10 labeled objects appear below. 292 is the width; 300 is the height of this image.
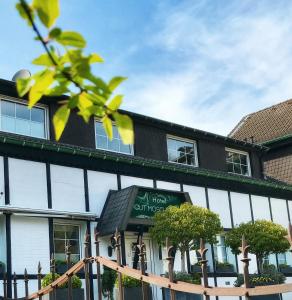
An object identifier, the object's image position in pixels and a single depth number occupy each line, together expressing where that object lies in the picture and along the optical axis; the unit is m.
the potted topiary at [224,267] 17.95
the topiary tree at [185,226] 14.26
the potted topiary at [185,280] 13.85
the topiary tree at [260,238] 16.38
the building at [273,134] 25.28
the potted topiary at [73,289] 12.21
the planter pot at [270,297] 14.09
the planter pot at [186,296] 13.81
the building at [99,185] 13.70
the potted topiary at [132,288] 13.00
